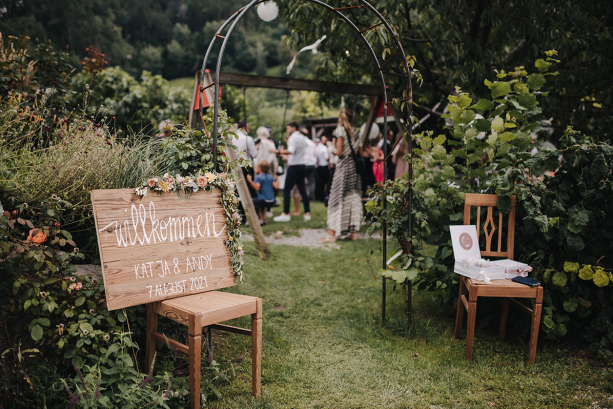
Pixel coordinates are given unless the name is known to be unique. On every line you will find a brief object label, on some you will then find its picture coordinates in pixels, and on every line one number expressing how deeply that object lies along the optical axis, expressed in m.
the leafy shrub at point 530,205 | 2.77
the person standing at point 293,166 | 7.38
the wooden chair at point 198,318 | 2.01
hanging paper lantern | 4.53
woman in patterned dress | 6.08
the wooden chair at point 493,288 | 2.64
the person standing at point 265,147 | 7.46
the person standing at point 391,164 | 8.14
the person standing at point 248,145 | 6.75
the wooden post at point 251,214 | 4.87
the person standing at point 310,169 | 8.62
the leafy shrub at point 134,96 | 9.06
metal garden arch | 2.53
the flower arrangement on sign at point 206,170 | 2.45
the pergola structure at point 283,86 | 4.79
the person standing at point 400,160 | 7.51
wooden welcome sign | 2.01
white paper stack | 2.79
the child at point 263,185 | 6.86
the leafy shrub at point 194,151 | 2.55
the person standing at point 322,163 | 10.09
